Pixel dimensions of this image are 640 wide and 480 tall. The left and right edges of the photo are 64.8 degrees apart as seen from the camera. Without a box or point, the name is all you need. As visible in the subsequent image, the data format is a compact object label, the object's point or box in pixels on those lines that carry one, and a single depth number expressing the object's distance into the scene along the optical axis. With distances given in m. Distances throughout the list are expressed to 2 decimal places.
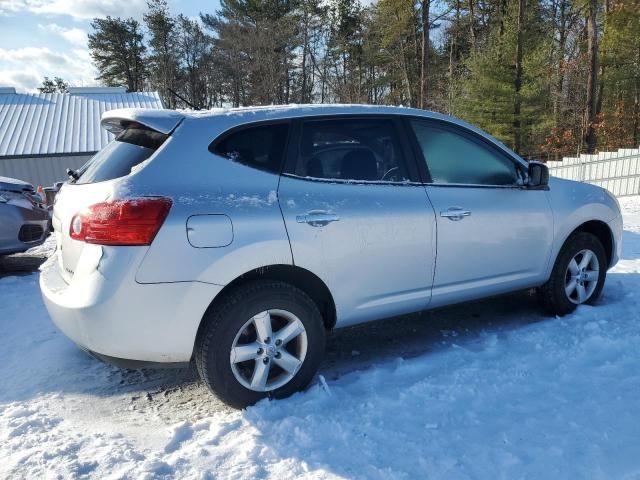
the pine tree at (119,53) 42.41
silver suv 2.53
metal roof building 18.38
